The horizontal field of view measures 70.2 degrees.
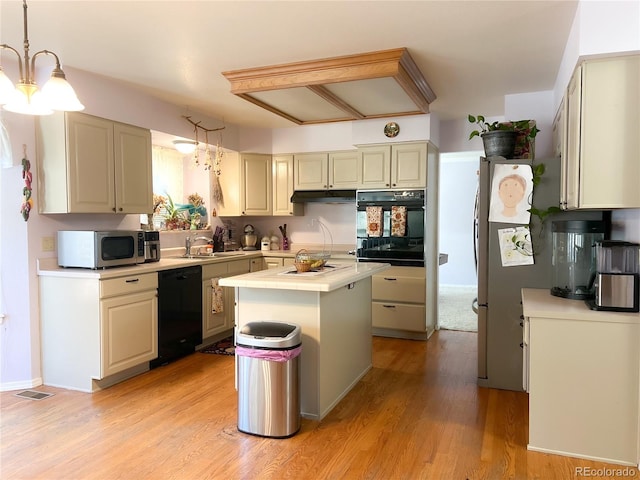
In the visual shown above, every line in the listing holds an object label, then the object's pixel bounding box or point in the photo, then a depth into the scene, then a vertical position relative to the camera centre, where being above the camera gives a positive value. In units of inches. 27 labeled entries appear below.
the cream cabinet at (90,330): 133.6 -31.3
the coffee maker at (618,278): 95.3 -11.2
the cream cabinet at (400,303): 193.8 -33.4
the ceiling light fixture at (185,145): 192.4 +34.4
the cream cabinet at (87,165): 136.8 +19.7
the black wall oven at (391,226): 193.3 -0.1
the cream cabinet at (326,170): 214.7 +26.7
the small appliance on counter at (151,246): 159.8 -7.0
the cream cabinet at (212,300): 179.5 -30.4
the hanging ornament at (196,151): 181.3 +31.8
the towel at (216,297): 183.0 -28.9
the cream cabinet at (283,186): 227.1 +19.9
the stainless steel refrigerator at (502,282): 130.0 -16.8
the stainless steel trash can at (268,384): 105.1 -36.8
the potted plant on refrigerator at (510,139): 137.9 +26.4
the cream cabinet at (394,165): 191.5 +26.2
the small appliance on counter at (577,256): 110.2 -7.7
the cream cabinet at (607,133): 93.6 +19.4
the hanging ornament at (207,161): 172.9 +25.0
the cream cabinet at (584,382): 94.0 -33.4
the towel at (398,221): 194.5 +2.0
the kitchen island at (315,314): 114.1 -23.5
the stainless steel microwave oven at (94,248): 136.9 -6.8
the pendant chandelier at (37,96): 74.9 +21.7
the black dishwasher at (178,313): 156.3 -31.3
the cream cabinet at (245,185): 223.8 +20.3
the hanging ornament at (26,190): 134.4 +10.8
